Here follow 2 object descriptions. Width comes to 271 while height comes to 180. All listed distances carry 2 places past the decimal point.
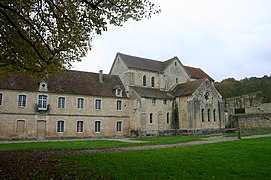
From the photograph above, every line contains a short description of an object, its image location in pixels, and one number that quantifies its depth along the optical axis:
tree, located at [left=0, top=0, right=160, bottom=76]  9.47
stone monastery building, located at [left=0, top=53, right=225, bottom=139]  25.97
